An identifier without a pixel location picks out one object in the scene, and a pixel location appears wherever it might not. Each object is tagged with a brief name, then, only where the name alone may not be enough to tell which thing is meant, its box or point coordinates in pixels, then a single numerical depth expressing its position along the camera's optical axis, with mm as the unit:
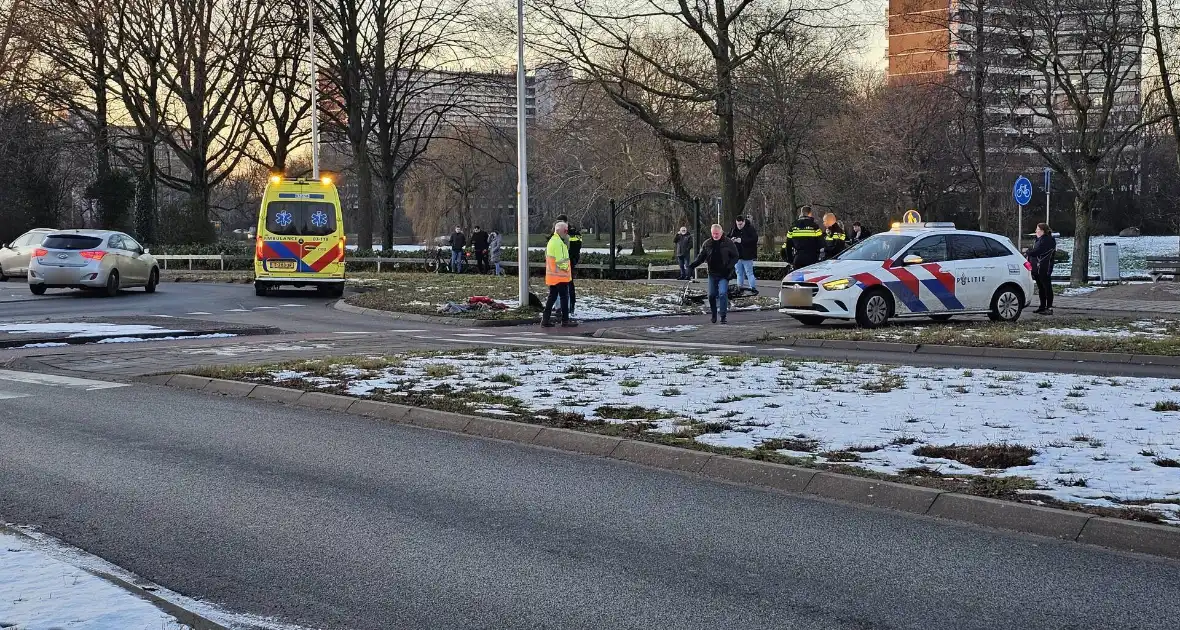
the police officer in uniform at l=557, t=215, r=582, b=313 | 33116
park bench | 34406
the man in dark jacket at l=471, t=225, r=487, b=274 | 41219
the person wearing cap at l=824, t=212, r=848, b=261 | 25703
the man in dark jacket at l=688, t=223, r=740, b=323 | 20656
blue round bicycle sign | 29484
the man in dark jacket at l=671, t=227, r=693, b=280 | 36094
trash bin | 34534
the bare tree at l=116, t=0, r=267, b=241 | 45875
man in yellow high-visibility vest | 20422
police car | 19500
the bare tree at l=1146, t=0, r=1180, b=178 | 30594
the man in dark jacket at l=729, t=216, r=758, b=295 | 27547
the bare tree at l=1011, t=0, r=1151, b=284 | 32031
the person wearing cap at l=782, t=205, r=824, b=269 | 25328
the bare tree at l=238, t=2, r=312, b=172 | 46938
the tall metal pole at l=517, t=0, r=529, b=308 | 23984
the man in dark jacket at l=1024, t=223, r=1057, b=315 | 22938
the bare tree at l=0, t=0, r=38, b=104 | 42938
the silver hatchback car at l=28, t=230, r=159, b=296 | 27781
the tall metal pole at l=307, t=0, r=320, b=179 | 38750
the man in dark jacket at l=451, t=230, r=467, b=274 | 40312
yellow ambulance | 28844
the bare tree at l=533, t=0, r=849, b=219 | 34031
